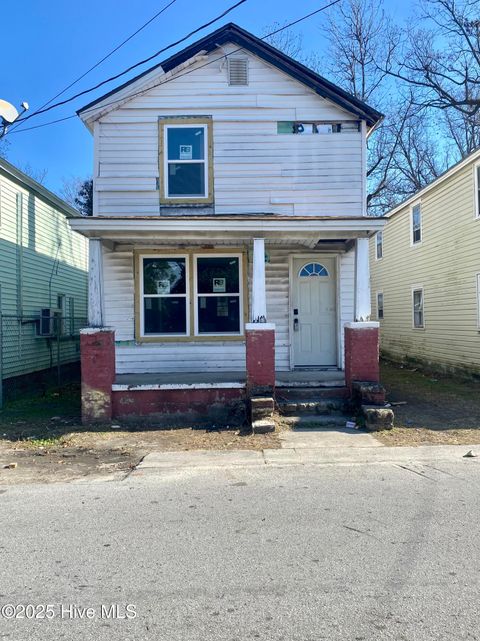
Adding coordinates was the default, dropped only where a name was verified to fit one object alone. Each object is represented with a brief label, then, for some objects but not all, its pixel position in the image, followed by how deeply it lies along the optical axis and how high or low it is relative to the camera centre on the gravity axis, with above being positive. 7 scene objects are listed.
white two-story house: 10.09 +2.75
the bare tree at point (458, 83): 22.33 +11.54
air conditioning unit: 12.48 -0.22
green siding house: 11.20 +0.98
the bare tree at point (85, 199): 28.00 +7.35
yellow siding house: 13.03 +1.18
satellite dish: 11.02 +4.73
